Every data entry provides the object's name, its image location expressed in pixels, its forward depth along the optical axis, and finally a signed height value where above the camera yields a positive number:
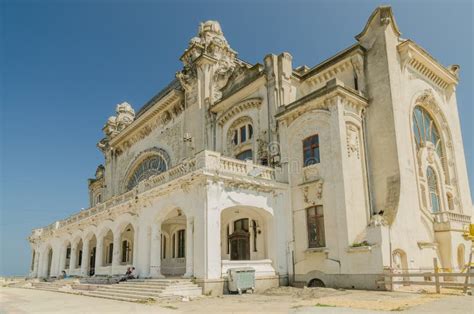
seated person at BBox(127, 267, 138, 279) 21.98 -0.91
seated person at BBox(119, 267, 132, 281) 21.85 -0.93
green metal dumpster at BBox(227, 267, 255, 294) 17.81 -1.05
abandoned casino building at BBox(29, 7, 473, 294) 18.78 +3.74
